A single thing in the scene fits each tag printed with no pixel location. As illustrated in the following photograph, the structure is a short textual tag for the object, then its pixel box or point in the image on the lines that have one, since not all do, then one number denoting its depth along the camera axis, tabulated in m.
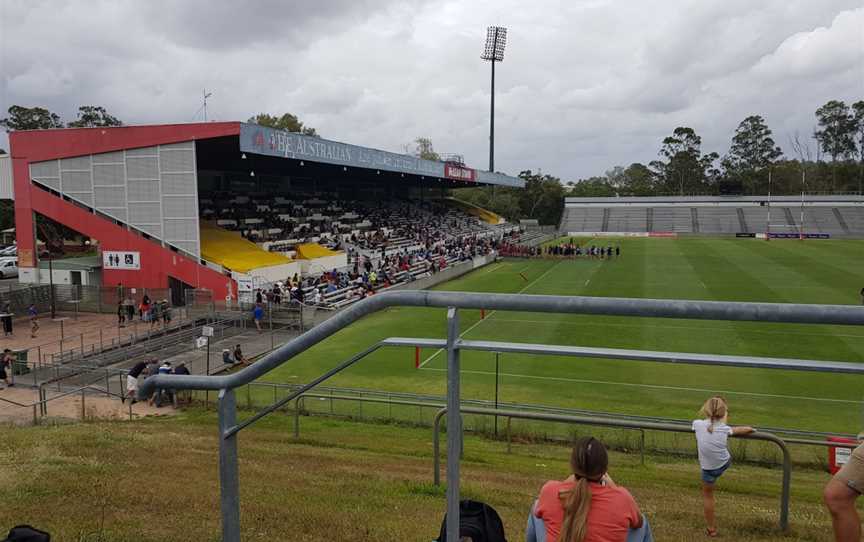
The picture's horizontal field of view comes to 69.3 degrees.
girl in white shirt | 4.92
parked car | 38.69
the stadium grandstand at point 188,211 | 28.44
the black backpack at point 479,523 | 3.00
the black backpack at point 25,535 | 3.20
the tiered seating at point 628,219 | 85.01
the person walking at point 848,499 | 2.80
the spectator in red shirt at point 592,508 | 2.60
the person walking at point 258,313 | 23.64
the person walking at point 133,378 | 14.52
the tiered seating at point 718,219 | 81.19
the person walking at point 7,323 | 24.14
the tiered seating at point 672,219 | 83.31
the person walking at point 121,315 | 24.58
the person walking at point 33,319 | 23.93
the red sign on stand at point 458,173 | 53.81
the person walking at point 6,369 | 17.13
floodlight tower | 91.75
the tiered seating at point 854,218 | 74.69
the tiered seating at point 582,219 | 85.94
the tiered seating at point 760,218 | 79.25
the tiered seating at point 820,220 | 75.62
